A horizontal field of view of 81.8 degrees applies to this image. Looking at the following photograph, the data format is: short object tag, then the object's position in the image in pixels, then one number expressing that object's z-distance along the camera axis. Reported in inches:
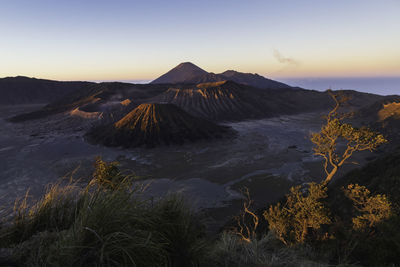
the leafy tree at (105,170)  416.4
